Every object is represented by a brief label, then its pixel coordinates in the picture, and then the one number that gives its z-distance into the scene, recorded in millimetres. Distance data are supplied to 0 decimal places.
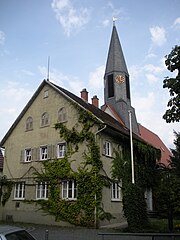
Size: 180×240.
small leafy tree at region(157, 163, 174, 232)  15448
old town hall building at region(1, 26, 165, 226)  19141
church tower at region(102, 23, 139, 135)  31453
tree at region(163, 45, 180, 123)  13305
